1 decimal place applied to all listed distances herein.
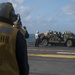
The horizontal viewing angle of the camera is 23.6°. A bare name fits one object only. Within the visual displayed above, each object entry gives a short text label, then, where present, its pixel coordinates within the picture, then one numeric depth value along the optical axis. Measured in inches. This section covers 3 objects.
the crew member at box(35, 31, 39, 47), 673.4
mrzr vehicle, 687.8
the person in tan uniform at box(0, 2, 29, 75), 78.5
